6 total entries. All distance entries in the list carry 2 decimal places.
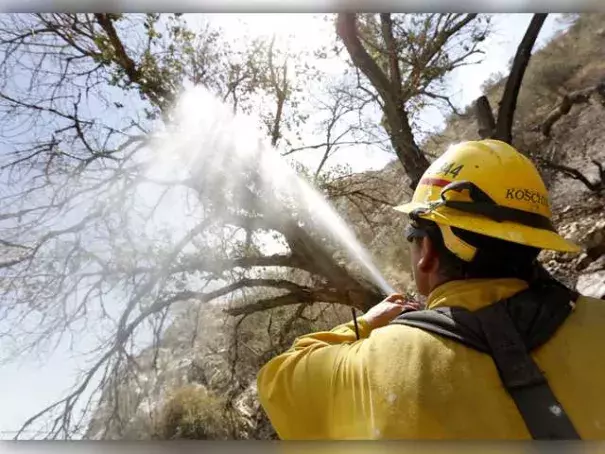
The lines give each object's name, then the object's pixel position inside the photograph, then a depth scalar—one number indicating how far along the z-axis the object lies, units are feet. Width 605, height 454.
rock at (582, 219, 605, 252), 11.78
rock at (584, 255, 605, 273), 10.02
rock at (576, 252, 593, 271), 11.15
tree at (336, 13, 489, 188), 10.14
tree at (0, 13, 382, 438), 7.75
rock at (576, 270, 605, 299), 7.99
